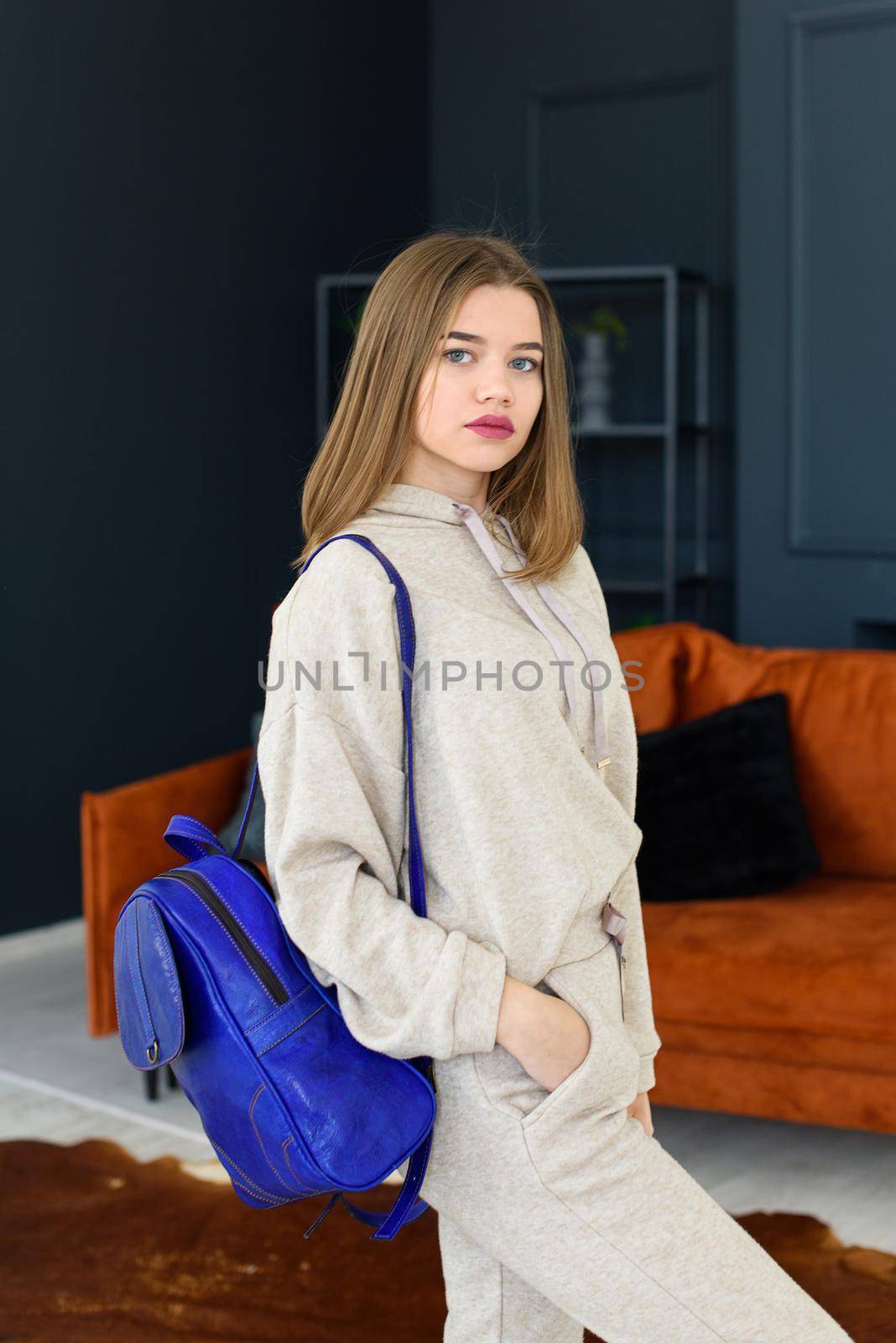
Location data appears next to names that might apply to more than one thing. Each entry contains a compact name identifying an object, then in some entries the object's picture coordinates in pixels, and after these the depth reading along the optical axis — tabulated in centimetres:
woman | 108
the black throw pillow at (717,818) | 271
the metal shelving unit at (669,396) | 425
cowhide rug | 201
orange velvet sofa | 238
